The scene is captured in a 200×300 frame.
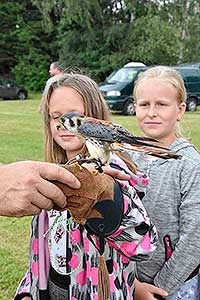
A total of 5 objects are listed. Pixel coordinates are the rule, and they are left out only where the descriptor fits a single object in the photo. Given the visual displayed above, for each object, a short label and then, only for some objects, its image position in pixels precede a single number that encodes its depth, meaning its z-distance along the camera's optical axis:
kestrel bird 1.38
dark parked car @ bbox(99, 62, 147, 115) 16.45
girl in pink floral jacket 1.48
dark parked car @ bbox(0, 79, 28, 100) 24.86
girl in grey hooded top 1.97
